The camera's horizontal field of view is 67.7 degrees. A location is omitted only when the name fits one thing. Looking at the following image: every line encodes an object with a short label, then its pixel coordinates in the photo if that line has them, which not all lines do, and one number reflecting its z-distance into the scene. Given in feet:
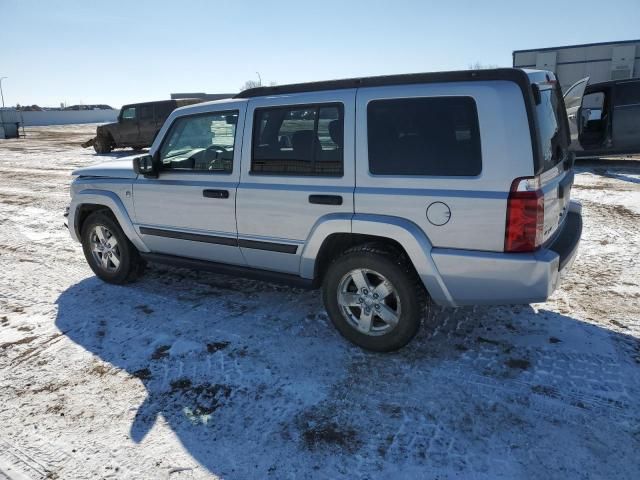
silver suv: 9.59
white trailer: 55.36
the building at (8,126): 102.17
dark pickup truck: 56.70
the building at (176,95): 188.49
